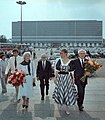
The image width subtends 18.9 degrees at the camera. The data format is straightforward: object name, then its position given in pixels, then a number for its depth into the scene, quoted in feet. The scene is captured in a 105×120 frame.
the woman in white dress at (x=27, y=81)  29.71
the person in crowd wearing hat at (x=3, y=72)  40.37
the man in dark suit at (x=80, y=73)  29.68
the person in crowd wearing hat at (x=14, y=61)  34.94
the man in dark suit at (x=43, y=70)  36.06
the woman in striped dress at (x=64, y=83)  28.17
